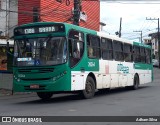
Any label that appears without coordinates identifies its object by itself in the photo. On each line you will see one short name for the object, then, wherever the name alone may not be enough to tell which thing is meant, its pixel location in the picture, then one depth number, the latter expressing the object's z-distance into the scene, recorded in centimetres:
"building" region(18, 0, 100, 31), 3127
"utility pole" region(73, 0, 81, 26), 2580
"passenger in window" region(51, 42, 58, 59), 1632
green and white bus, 1631
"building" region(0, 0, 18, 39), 3381
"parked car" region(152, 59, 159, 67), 7861
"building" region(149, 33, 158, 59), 12275
